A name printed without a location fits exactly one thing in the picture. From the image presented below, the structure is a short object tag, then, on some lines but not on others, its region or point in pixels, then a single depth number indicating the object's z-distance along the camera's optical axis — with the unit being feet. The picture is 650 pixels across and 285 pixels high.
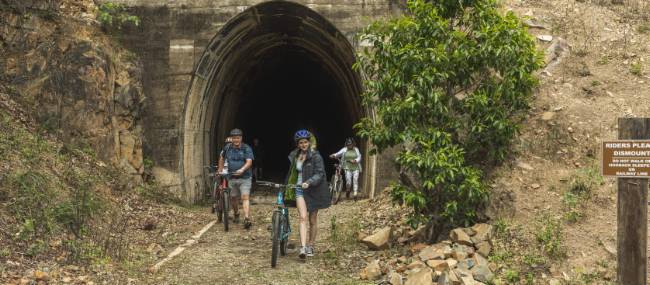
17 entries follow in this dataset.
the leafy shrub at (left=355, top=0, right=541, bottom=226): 23.65
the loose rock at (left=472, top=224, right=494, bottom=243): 22.85
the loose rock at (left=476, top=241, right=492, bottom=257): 22.26
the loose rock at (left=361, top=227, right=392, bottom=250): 26.05
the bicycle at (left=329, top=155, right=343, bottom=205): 43.91
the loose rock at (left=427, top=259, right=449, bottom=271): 20.70
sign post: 17.22
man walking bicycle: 30.83
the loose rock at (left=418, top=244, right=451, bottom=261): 21.69
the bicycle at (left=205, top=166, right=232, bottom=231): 31.27
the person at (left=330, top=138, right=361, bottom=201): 42.83
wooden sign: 17.10
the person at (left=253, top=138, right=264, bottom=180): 58.94
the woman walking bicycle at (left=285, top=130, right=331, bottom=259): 24.14
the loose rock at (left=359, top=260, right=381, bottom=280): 22.25
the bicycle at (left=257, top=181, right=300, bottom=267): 23.18
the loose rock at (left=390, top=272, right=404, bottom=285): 20.72
